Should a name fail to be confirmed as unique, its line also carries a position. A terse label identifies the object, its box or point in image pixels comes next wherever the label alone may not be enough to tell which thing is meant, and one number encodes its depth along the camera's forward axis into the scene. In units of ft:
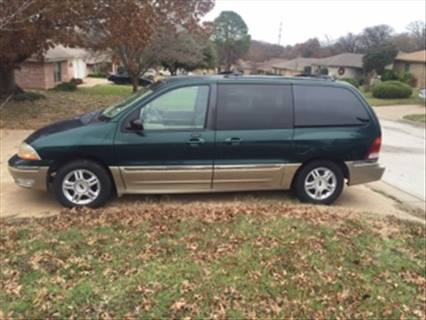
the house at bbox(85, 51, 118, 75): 183.50
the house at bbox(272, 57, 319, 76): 220.43
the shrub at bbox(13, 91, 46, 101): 59.31
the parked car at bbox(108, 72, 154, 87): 142.89
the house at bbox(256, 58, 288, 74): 246.02
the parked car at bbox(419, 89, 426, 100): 116.26
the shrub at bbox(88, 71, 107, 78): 176.14
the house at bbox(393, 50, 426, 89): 157.69
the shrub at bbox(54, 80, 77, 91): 99.04
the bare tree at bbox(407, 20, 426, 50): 237.04
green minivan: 19.15
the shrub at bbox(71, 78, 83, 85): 120.08
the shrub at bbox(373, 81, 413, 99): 121.39
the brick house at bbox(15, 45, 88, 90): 101.45
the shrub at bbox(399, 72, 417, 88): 154.30
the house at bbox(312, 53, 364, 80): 190.80
